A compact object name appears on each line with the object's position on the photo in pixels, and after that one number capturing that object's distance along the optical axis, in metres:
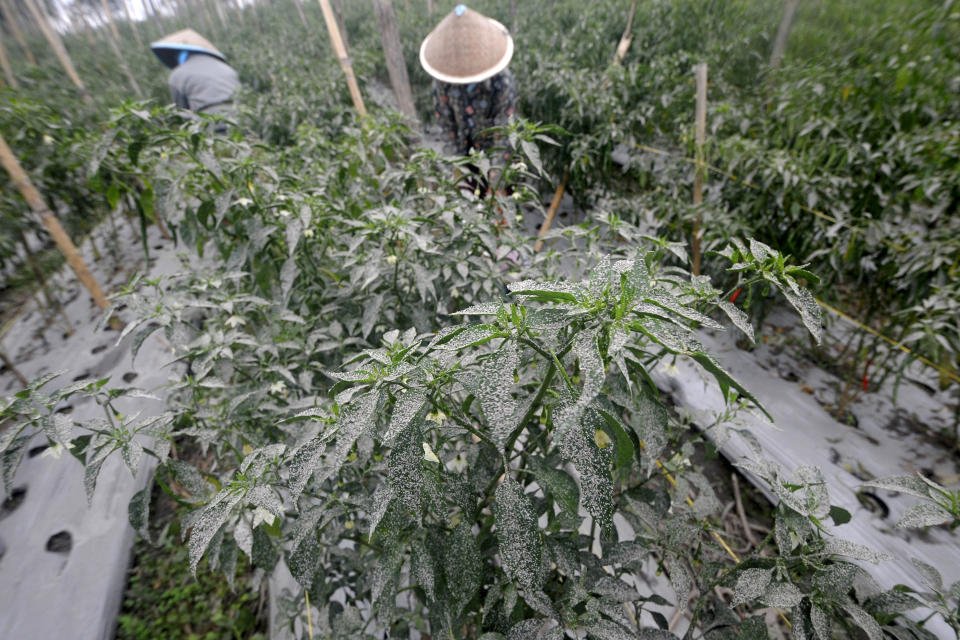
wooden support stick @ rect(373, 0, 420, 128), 3.31
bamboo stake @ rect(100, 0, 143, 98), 6.20
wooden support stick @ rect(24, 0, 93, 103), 4.09
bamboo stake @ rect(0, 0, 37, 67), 7.19
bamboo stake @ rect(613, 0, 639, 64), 3.19
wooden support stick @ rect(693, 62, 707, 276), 2.06
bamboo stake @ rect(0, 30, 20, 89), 3.92
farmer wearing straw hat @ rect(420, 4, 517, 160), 2.35
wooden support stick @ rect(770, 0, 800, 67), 2.40
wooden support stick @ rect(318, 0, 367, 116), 2.42
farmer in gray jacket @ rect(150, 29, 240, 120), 3.15
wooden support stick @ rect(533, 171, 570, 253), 2.95
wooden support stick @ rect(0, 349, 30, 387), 2.03
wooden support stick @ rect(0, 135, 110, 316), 1.92
